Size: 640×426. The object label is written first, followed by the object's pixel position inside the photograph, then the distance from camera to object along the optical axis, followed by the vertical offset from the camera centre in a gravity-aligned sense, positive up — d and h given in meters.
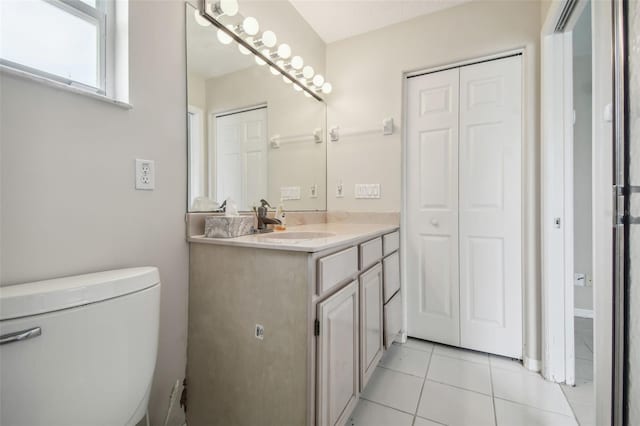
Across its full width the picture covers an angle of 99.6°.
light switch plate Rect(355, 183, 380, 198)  2.10 +0.17
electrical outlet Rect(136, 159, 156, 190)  1.01 +0.14
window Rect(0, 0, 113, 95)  0.77 +0.55
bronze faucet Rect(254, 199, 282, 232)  1.50 -0.05
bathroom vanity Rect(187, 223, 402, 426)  0.93 -0.46
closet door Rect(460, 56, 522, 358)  1.77 +0.03
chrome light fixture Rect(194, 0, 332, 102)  1.29 +0.97
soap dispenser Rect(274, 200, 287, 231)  1.60 -0.04
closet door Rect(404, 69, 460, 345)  1.94 +0.03
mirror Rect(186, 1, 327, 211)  1.26 +0.48
